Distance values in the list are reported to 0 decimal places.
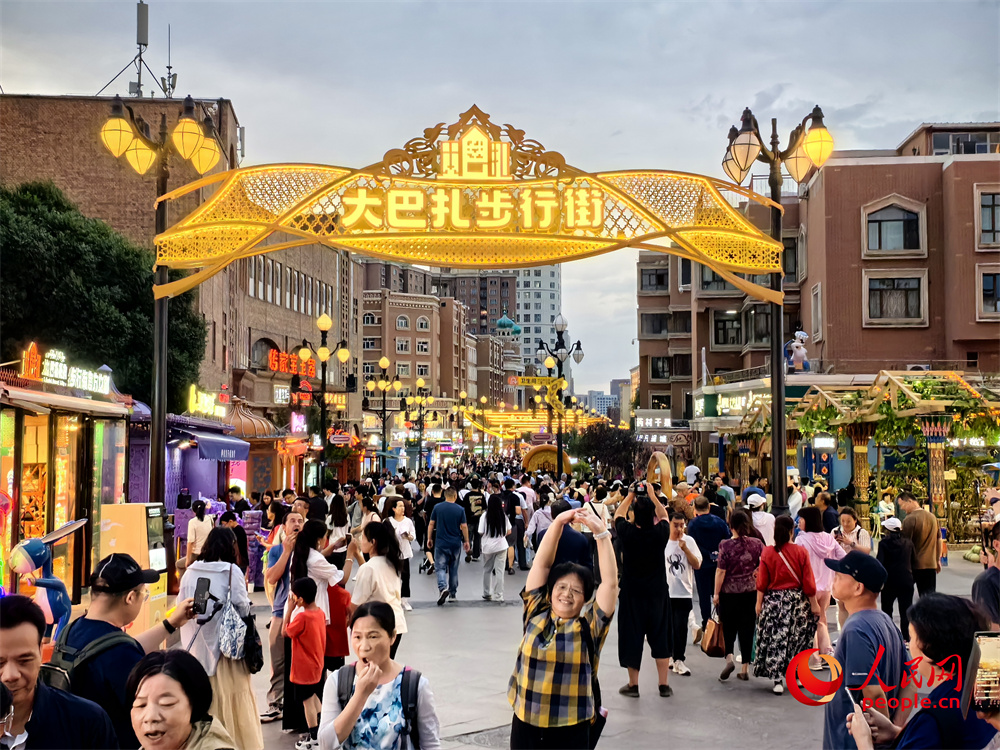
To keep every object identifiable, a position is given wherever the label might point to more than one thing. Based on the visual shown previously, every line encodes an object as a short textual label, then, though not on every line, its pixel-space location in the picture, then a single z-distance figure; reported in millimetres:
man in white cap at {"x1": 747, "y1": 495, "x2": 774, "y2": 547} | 11953
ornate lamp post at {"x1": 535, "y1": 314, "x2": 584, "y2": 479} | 25500
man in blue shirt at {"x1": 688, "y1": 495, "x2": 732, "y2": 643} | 10750
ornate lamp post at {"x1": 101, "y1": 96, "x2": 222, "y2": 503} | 10469
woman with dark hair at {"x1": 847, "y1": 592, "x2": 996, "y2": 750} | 3303
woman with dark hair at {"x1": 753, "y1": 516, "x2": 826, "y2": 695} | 8570
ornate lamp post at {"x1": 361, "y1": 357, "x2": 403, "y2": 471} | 35800
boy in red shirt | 7016
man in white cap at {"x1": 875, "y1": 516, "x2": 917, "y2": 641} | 9953
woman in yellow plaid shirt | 4668
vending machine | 9383
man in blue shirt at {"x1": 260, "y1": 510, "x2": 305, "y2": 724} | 7879
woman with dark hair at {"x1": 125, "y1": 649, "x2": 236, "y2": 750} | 3096
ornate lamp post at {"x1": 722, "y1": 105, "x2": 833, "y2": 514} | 11602
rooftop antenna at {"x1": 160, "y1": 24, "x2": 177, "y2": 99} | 38531
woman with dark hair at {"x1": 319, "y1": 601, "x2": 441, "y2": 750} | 3811
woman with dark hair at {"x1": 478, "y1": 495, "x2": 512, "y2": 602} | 14477
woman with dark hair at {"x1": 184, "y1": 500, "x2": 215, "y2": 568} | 12922
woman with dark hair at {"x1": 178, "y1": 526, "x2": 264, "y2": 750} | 5938
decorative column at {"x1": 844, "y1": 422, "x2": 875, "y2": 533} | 21234
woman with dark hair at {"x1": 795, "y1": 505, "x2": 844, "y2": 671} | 9930
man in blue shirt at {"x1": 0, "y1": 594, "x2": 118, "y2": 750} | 3299
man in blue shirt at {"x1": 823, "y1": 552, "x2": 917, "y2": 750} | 4332
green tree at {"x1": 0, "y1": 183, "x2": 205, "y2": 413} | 24875
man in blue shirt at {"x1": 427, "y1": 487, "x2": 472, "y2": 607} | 14531
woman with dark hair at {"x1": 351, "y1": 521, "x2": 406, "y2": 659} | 7801
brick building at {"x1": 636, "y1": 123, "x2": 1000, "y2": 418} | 33375
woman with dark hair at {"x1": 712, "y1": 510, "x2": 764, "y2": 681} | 9188
